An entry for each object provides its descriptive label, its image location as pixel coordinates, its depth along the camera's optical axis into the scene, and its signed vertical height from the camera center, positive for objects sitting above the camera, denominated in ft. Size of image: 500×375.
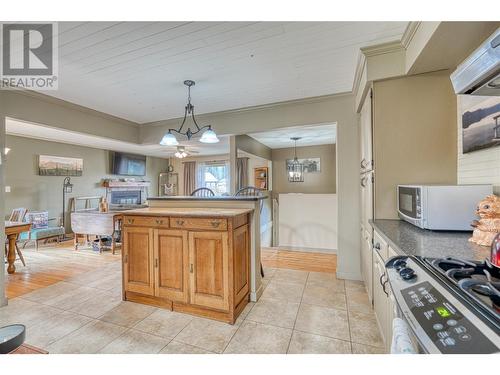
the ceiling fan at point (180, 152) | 18.54 +3.13
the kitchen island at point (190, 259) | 6.83 -2.21
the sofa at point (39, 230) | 14.69 -2.57
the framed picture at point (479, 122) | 4.71 +1.50
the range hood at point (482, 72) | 2.75 +1.58
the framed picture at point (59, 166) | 17.81 +2.10
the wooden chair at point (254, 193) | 12.32 -0.16
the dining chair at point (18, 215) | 13.78 -1.41
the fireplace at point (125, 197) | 22.95 -0.62
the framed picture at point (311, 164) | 21.97 +2.44
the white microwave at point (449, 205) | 5.02 -0.37
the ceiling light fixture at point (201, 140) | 9.00 +2.16
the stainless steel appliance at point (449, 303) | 1.86 -1.17
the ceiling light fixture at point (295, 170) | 22.34 +1.92
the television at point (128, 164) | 22.97 +2.81
